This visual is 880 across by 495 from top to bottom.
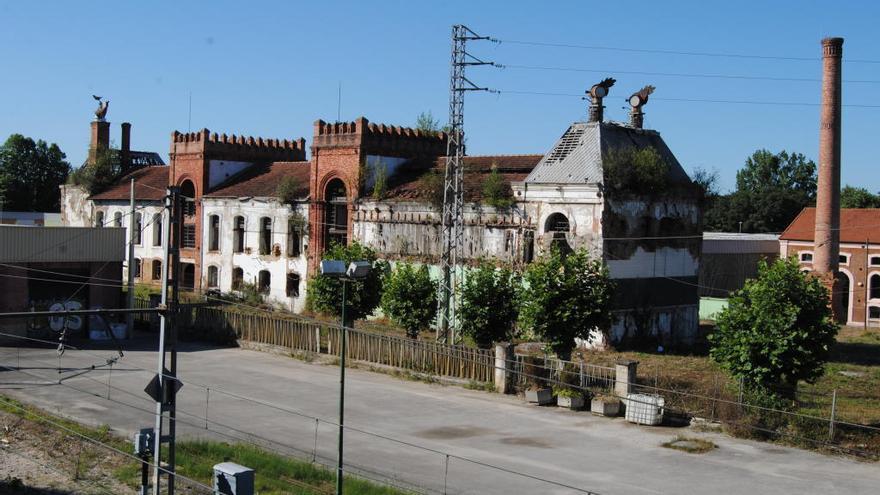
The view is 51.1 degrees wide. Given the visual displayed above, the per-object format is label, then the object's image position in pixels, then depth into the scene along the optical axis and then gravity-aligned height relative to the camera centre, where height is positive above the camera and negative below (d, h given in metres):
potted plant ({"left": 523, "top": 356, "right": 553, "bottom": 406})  27.64 -4.38
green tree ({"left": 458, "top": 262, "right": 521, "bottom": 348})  32.22 -2.38
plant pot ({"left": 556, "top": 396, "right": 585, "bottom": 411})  27.02 -4.74
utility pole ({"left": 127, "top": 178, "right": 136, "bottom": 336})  35.08 -1.80
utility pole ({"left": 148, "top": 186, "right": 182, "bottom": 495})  15.46 -2.19
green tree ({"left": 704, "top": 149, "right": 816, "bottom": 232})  91.81 +3.91
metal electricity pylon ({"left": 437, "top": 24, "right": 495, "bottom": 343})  32.53 +2.69
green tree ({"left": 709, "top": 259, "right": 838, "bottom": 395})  24.27 -2.23
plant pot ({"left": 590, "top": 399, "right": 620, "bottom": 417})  26.23 -4.68
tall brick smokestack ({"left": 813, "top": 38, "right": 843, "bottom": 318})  48.66 +4.20
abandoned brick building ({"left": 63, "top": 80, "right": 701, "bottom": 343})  38.00 +1.36
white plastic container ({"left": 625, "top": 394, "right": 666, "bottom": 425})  25.14 -4.53
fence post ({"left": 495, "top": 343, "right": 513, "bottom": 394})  28.89 -4.00
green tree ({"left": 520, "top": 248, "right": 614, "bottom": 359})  29.53 -1.91
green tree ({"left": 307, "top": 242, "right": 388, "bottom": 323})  37.62 -2.37
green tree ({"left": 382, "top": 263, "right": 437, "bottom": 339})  34.97 -2.31
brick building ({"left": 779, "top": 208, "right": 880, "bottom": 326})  57.47 -1.15
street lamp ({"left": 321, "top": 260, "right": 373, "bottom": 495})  16.56 -0.66
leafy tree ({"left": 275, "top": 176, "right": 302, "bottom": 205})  48.81 +2.24
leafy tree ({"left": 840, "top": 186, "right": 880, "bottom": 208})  95.31 +5.35
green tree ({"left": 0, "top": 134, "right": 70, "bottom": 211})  89.00 +5.14
